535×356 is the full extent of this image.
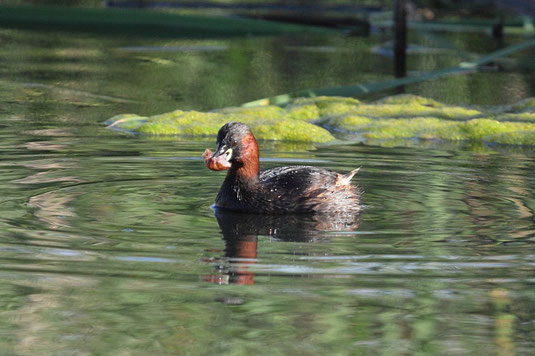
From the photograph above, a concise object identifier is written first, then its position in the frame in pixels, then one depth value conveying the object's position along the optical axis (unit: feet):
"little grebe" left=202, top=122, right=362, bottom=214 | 44.45
